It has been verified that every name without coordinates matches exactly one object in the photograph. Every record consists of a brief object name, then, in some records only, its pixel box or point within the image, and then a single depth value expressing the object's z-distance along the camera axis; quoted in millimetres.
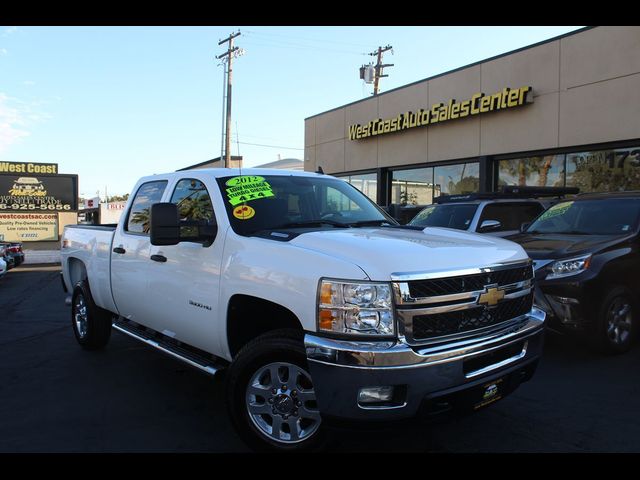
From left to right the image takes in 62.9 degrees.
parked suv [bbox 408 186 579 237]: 8977
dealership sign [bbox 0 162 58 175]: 27547
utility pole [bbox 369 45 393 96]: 37812
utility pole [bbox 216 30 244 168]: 32406
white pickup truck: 2830
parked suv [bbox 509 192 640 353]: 5398
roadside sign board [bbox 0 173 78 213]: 24953
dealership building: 12422
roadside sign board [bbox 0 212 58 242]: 24594
